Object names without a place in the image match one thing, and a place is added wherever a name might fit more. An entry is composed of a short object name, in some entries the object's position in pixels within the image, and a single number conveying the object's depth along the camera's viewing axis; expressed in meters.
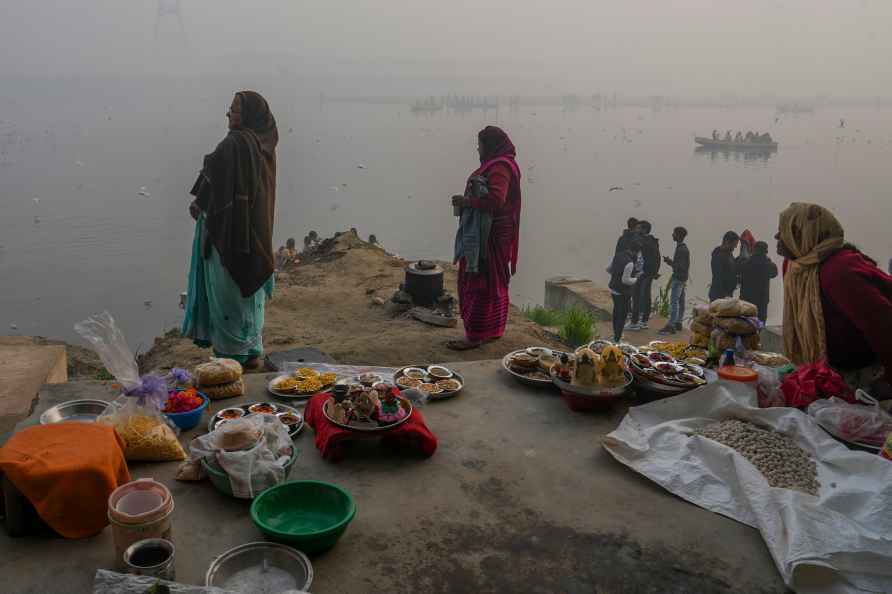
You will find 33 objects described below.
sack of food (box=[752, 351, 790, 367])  4.12
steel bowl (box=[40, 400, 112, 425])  3.46
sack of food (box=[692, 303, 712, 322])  4.60
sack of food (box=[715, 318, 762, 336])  4.30
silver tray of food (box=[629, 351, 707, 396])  4.00
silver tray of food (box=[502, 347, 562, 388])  4.32
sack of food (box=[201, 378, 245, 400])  3.91
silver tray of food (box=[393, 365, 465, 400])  4.14
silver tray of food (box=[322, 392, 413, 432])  3.31
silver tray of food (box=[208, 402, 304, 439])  3.55
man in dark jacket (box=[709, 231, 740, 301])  8.72
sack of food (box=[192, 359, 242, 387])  3.90
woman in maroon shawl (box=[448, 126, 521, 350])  6.10
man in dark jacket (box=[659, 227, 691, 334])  9.02
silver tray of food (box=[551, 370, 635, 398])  3.86
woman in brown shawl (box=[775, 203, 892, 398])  3.57
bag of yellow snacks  3.11
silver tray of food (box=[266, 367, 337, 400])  3.99
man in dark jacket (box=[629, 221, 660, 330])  8.92
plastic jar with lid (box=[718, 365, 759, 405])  3.81
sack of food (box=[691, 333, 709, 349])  4.60
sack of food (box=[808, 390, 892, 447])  3.36
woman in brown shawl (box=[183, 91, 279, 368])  4.94
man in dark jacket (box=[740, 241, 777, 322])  8.59
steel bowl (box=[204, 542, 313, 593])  2.38
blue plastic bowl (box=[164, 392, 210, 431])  3.50
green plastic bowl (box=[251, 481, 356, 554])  2.54
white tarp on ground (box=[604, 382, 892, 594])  2.52
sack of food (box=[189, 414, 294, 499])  2.88
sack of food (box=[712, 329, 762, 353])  4.34
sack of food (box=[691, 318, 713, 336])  4.61
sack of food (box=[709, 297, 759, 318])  4.32
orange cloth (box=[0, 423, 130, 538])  2.50
